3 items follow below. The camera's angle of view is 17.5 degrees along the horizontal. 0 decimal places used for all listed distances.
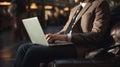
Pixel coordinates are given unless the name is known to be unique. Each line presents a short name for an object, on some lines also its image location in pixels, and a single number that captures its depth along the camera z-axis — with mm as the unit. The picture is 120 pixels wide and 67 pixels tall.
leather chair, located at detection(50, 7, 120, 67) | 2967
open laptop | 3268
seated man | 3266
